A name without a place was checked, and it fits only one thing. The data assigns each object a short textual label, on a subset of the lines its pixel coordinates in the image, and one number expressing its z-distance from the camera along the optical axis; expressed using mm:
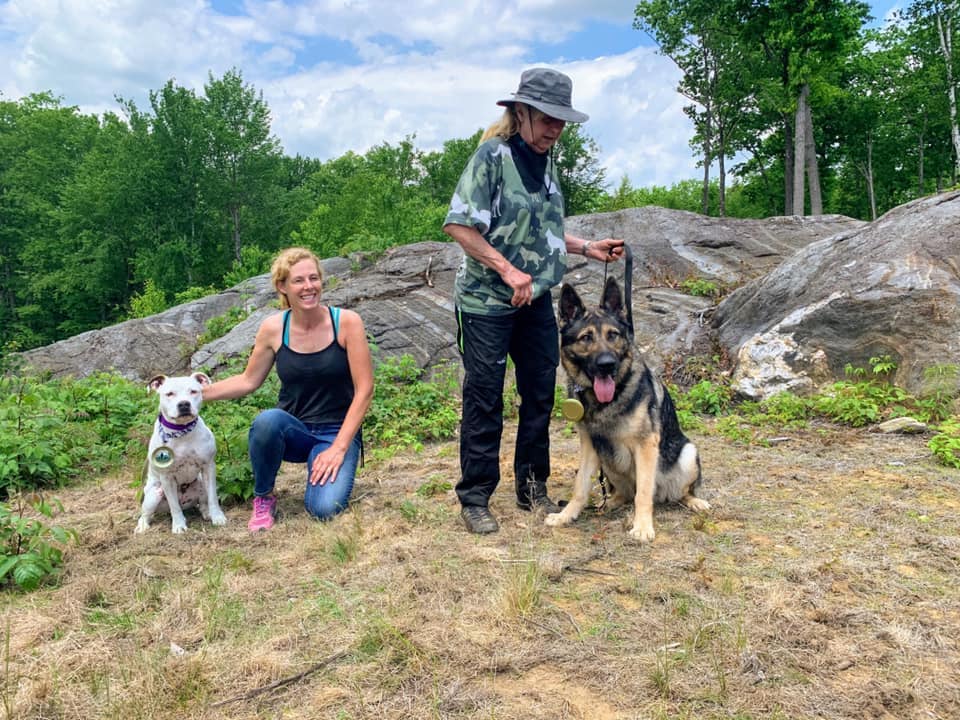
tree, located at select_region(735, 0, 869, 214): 19188
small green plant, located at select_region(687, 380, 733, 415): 6750
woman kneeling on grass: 4008
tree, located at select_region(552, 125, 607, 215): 40438
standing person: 3484
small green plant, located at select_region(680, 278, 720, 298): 10102
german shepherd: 3666
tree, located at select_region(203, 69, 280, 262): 34000
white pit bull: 3770
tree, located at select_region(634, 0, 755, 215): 28062
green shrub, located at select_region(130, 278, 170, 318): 21502
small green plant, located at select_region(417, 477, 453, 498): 4582
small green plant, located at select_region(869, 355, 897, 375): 6312
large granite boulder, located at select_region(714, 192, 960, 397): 6281
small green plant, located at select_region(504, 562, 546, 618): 2686
